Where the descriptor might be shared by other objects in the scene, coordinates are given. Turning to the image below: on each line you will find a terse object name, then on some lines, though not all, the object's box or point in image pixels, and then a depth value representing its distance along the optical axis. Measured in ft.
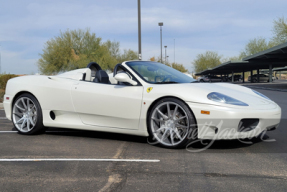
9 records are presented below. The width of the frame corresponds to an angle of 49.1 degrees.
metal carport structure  83.10
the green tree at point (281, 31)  142.00
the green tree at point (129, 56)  175.79
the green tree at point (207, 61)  285.64
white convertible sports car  14.15
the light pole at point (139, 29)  51.36
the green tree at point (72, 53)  121.70
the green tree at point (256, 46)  215.55
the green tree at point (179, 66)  271.28
